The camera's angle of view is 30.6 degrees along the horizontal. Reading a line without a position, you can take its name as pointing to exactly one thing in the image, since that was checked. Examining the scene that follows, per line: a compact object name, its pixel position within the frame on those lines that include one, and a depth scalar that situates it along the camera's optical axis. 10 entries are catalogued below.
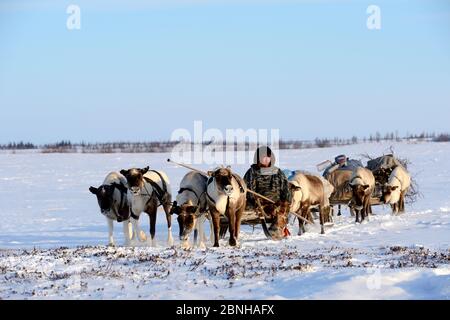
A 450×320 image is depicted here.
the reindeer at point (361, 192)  22.57
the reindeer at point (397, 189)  24.11
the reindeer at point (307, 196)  19.39
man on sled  17.34
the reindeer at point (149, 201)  17.75
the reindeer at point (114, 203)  17.86
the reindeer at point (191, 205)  15.74
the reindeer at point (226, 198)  15.43
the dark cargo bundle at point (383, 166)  25.66
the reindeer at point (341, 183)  23.62
